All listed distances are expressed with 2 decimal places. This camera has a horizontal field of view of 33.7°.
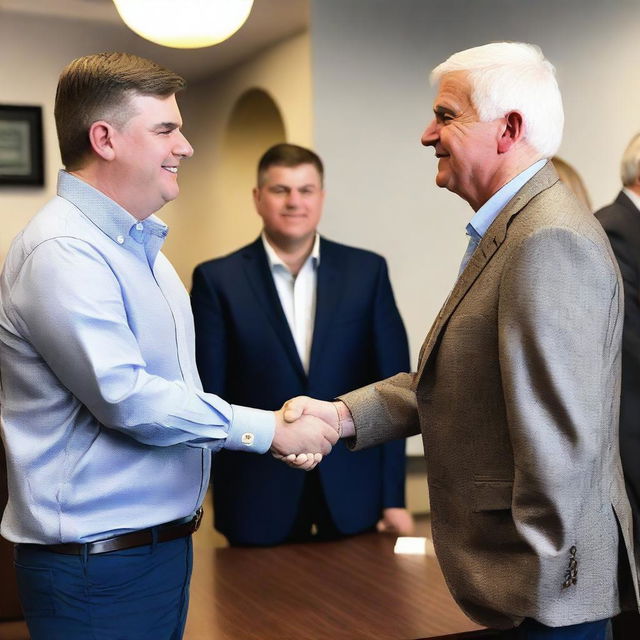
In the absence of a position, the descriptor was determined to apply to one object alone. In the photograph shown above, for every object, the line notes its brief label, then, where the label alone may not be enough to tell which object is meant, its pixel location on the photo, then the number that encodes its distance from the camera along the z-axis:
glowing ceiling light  3.30
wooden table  2.60
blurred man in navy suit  3.50
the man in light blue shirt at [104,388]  1.80
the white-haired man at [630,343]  3.19
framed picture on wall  5.58
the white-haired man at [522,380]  1.75
